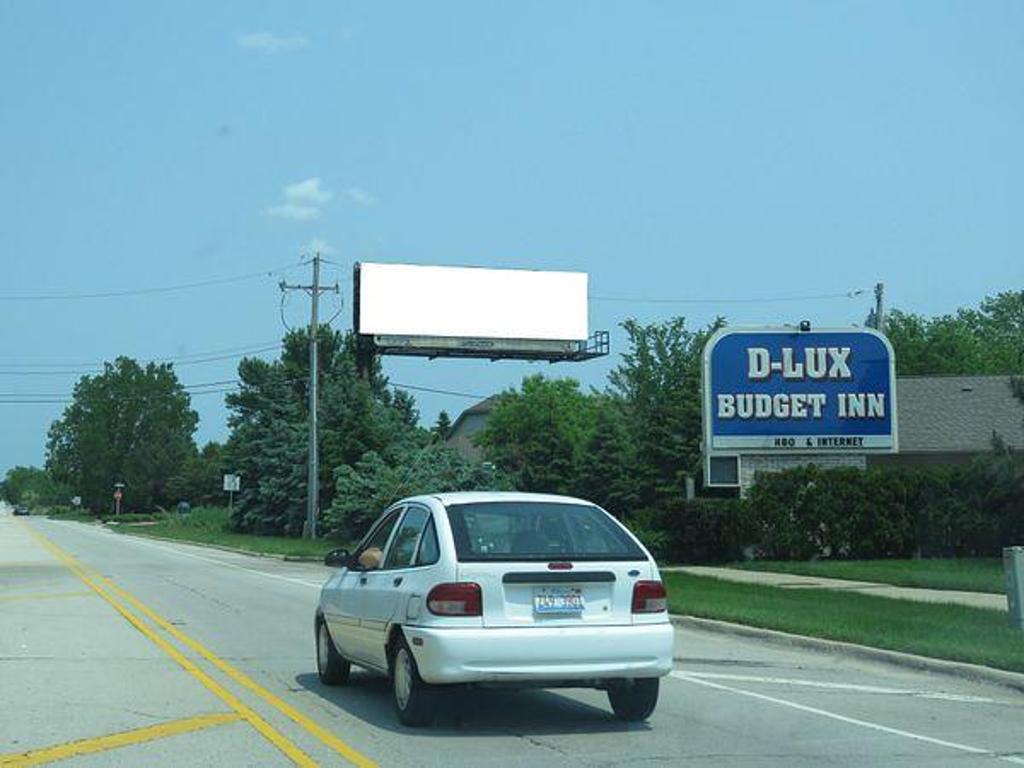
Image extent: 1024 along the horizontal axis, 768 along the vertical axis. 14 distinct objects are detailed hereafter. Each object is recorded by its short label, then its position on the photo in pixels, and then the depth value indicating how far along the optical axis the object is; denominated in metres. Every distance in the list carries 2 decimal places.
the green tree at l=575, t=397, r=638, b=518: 47.14
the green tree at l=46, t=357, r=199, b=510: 144.75
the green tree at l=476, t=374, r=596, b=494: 53.81
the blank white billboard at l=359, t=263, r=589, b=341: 58.09
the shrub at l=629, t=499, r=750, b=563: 29.05
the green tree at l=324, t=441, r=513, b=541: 40.94
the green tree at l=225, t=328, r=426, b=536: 50.62
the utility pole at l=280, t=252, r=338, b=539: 45.88
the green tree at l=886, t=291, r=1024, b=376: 71.38
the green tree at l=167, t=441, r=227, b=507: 111.06
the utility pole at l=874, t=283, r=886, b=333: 49.75
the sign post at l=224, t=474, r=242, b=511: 53.47
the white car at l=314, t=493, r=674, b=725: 8.88
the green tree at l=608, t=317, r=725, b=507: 46.41
